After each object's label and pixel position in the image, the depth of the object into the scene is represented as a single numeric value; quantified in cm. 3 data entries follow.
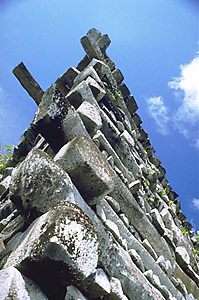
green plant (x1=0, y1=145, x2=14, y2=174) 301
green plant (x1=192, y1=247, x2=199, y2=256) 284
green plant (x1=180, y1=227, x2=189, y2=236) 289
